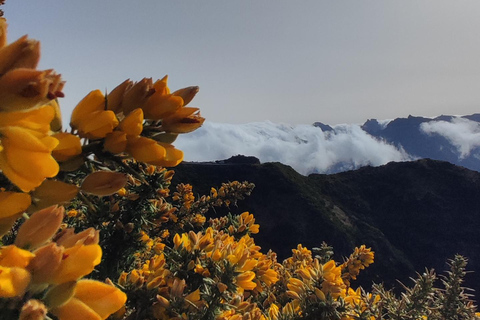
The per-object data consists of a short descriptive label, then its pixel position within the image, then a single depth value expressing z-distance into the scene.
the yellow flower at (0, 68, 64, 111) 0.09
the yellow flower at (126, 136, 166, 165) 0.13
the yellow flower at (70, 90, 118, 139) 0.13
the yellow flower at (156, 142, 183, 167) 0.14
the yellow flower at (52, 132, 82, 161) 0.11
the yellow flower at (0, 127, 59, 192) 0.10
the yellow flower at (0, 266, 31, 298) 0.09
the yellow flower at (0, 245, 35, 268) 0.10
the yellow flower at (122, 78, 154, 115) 0.14
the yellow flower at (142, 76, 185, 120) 0.14
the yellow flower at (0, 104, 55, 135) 0.10
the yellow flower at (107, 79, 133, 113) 0.14
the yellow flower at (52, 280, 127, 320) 0.11
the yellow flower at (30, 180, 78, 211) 0.11
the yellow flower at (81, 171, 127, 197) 0.13
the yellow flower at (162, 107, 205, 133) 0.14
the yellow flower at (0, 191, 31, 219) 0.10
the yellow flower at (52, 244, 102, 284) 0.11
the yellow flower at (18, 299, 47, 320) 0.10
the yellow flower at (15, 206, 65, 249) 0.11
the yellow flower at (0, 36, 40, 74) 0.10
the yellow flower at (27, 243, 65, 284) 0.10
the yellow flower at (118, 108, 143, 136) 0.13
